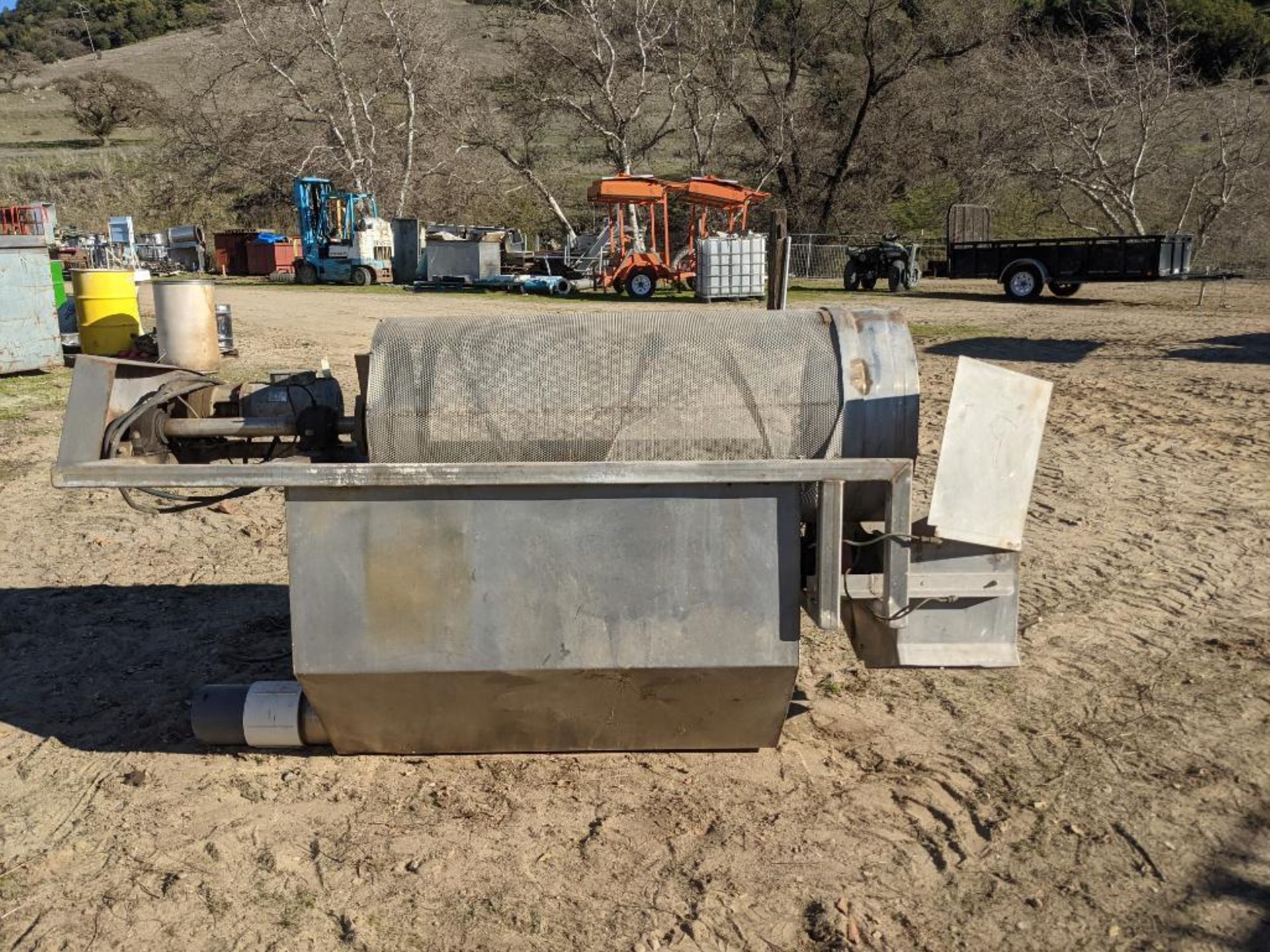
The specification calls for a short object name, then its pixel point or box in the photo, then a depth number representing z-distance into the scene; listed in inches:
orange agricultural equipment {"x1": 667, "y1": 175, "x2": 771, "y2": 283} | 919.7
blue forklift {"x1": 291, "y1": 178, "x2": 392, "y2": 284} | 1116.5
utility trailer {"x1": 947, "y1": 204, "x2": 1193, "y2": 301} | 780.6
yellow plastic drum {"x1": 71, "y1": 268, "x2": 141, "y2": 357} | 479.5
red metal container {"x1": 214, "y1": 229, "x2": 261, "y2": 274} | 1310.3
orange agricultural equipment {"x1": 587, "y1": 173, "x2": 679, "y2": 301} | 911.7
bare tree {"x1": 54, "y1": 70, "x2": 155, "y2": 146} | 2071.9
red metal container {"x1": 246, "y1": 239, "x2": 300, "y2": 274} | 1283.2
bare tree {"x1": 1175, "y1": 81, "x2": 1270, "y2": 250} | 1063.6
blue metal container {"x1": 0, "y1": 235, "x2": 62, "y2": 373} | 474.0
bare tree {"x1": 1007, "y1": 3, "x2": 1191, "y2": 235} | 1067.9
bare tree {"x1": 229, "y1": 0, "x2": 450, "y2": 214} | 1364.4
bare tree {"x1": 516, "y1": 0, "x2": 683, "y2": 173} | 1288.1
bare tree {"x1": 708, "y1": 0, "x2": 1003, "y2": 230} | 1363.2
